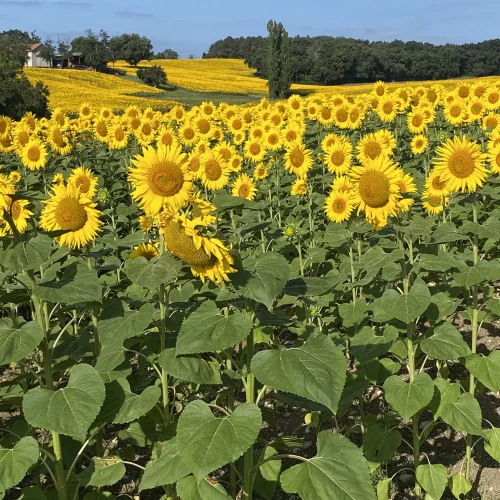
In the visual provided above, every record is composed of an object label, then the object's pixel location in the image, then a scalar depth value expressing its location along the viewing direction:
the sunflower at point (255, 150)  9.09
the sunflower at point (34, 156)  8.49
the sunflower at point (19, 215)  3.61
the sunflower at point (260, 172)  8.36
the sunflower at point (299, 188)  7.56
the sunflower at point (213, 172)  7.04
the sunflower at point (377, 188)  3.89
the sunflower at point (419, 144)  9.20
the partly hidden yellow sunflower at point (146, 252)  3.27
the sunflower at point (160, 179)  3.05
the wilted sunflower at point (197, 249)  2.25
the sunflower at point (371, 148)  6.65
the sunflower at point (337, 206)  6.11
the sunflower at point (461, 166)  4.30
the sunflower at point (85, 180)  5.49
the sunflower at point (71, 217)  3.63
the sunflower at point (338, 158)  7.91
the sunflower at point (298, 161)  8.01
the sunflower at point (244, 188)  7.43
